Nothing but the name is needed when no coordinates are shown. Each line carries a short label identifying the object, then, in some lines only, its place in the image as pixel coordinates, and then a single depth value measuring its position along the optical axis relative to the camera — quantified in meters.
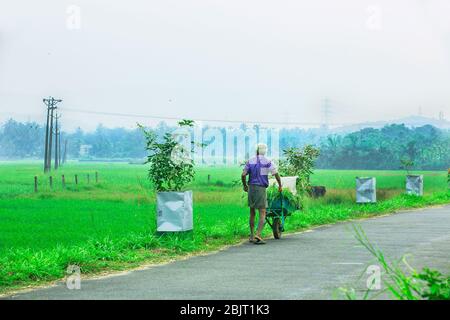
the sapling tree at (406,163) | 46.86
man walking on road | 18.41
